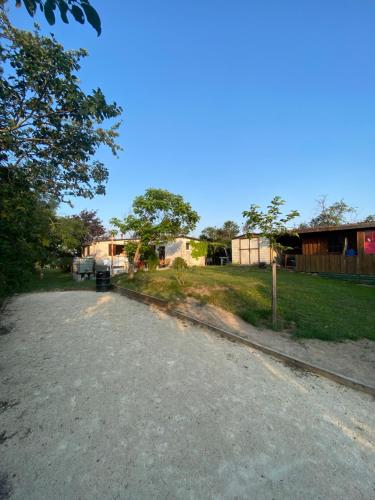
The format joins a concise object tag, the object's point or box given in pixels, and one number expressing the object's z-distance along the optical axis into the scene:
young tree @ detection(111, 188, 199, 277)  16.70
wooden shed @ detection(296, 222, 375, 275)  16.16
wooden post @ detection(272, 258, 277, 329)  6.63
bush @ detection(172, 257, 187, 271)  20.72
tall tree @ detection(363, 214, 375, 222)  41.69
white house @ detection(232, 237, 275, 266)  24.33
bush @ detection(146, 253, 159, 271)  20.58
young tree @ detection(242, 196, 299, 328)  6.47
